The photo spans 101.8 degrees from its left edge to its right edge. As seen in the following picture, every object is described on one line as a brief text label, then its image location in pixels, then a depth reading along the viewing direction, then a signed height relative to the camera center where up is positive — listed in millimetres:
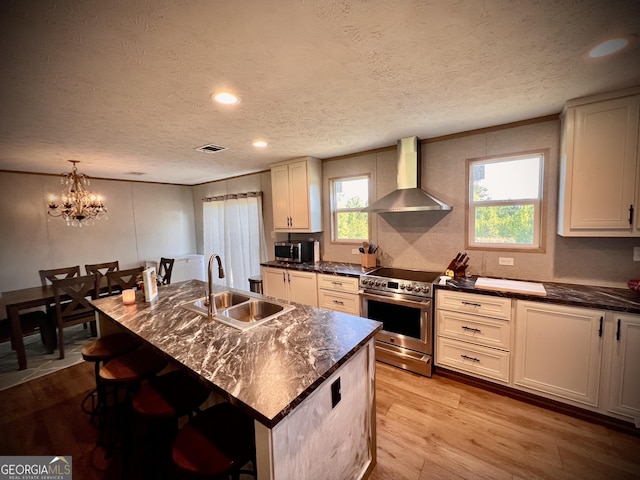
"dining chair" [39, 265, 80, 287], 3754 -637
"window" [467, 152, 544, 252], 2482 +143
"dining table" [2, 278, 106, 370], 2844 -833
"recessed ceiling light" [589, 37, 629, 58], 1318 +874
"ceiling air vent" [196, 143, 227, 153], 2996 +917
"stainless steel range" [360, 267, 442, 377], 2529 -979
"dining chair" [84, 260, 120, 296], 3492 -638
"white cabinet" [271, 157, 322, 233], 3697 +420
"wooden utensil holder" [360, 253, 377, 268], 3281 -496
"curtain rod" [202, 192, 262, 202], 4697 +555
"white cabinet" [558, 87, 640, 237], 1870 +356
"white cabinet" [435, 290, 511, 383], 2236 -1057
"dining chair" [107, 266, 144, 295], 3260 -660
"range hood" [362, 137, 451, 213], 2797 +384
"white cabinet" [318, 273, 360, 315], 3031 -869
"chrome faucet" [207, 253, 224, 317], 1760 -537
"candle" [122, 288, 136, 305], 2090 -554
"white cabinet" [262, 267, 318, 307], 3416 -862
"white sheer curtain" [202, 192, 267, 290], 4754 -180
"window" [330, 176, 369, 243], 3588 +181
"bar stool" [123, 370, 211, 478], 1354 -948
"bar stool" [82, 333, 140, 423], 1854 -888
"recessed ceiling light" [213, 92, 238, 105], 1785 +898
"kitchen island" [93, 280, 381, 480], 954 -631
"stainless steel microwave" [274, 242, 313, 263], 3805 -427
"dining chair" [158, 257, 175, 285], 4428 -732
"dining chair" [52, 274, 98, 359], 3117 -858
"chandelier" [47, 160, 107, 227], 3504 +354
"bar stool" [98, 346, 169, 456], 1578 -898
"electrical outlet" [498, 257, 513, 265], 2591 -443
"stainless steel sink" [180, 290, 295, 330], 1859 -638
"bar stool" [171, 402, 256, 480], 1024 -942
